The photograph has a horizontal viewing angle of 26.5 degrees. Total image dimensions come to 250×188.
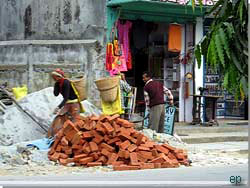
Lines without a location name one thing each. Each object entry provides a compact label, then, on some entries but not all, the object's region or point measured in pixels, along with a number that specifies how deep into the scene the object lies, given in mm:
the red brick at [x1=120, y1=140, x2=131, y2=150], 10473
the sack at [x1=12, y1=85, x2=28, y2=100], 14594
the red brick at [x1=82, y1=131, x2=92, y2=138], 10822
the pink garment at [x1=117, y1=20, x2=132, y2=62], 16672
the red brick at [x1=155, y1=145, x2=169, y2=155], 10711
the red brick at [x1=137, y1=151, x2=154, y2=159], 10406
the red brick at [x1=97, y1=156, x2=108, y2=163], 10398
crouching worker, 12148
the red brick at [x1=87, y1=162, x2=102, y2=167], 10250
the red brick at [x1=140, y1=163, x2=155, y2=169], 10039
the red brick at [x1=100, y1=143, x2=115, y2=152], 10586
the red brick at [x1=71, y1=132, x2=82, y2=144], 10727
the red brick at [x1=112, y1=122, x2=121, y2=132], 10874
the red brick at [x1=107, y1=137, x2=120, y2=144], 10727
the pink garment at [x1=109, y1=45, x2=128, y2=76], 16078
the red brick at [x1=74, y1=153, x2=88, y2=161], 10383
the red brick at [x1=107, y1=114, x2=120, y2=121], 11078
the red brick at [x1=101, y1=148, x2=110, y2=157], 10477
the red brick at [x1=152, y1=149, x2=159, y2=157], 10500
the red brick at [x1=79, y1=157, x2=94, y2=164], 10305
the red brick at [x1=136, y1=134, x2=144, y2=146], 10703
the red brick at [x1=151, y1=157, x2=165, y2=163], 10258
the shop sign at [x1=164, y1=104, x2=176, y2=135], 13594
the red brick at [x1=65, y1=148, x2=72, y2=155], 10716
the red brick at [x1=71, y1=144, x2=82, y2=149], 10695
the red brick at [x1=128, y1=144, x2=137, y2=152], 10386
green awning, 15617
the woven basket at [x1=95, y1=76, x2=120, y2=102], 13589
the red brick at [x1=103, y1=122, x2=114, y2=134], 10750
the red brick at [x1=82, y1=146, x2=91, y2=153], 10539
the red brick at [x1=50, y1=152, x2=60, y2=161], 10561
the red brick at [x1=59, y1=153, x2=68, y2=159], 10617
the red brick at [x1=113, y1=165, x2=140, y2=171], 9844
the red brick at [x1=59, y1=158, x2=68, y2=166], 10359
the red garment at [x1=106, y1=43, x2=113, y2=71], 15945
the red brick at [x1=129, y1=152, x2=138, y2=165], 10075
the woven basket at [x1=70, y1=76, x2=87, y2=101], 12672
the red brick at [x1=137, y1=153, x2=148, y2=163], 10330
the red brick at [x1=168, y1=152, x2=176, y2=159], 10702
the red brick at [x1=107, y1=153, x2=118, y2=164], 10289
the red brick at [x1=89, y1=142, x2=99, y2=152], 10547
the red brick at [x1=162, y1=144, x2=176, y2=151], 10884
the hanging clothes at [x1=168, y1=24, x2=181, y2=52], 17797
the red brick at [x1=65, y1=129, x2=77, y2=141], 10871
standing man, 13398
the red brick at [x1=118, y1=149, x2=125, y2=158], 10320
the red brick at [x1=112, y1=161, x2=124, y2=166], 10167
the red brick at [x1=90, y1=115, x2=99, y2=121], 11188
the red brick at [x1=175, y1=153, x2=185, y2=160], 10695
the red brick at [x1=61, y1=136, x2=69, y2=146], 10797
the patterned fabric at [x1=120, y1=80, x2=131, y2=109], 15131
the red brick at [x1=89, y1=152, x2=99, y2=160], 10453
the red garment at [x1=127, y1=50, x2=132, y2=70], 16859
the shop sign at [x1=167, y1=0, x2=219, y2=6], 15359
